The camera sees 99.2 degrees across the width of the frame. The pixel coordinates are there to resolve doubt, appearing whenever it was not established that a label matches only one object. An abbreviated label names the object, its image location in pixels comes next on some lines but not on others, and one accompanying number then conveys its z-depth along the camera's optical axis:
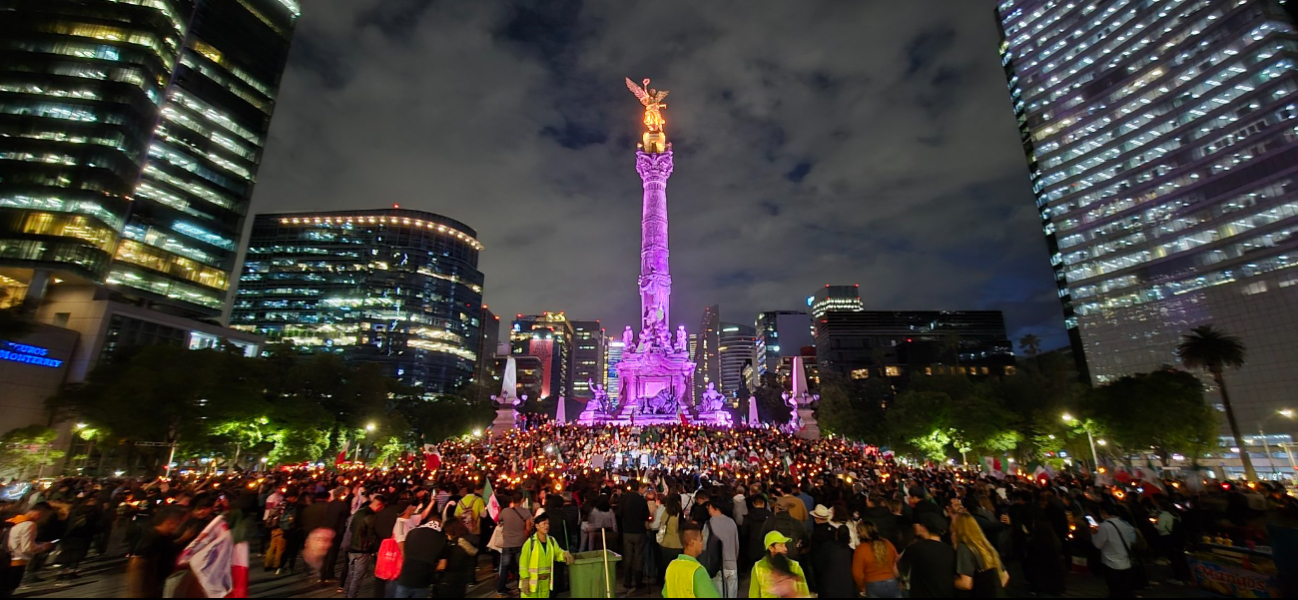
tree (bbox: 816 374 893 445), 51.69
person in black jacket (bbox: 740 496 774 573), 8.80
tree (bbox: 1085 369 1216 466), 35.59
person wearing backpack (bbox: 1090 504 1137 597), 8.47
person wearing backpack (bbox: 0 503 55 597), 8.66
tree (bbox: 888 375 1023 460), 40.88
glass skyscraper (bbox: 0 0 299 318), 50.12
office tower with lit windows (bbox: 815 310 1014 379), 102.19
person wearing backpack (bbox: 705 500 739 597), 7.85
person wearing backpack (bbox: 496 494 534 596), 9.20
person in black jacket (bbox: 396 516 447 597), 6.94
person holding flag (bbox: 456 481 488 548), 10.30
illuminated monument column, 58.16
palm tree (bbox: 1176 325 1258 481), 39.81
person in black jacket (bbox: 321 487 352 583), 10.26
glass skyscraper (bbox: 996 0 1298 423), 55.81
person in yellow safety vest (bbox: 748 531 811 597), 5.55
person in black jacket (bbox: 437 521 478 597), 7.35
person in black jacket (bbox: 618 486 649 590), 9.97
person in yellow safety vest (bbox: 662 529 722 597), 5.14
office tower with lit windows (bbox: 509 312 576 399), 189.38
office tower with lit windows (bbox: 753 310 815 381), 150.38
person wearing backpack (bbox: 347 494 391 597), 8.89
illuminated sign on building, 40.97
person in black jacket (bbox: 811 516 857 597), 6.16
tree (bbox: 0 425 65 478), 33.12
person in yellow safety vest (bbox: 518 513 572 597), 7.06
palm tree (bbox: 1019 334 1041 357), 86.88
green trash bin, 7.15
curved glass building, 113.94
